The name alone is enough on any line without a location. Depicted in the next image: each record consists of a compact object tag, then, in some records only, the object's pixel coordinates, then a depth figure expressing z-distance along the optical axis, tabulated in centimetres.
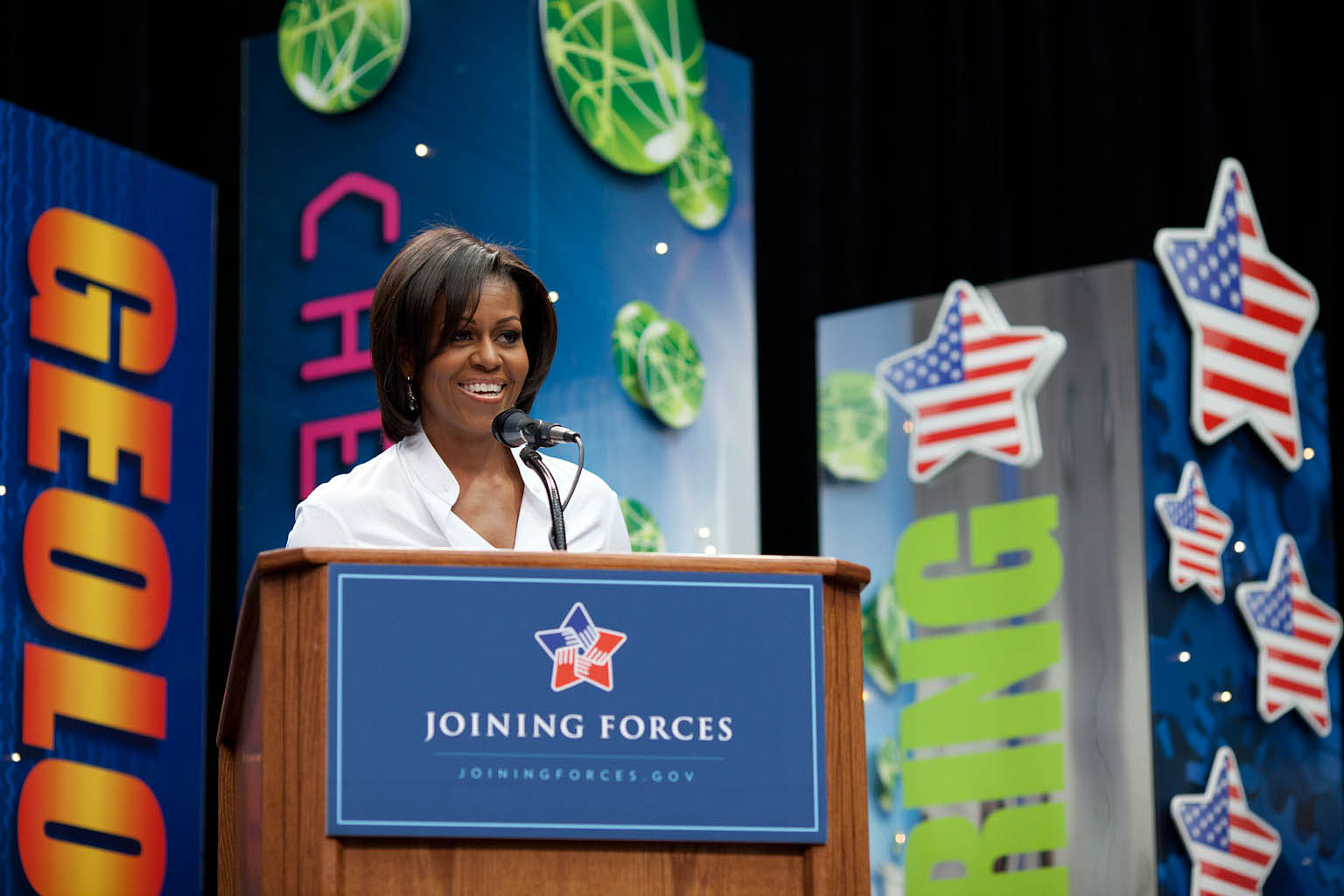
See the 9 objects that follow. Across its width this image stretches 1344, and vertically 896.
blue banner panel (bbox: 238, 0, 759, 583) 927
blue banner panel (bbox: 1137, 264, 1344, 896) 992
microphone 444
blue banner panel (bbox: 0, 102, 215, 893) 798
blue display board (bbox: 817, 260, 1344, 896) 993
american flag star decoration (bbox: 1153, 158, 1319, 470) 1030
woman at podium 476
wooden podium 361
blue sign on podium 364
